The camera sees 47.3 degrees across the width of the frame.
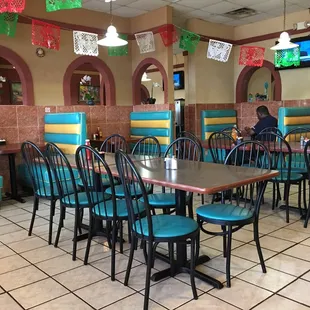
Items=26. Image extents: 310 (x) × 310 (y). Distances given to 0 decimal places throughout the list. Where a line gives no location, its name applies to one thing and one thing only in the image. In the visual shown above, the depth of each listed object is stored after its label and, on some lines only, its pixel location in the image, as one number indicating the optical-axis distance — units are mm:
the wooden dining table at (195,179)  2428
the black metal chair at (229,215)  2660
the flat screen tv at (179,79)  10562
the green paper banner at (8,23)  5469
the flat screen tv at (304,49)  7172
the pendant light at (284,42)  5703
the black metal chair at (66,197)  3261
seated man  6102
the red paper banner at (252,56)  7369
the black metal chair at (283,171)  4141
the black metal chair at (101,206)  2836
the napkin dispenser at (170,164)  3078
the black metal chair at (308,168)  3798
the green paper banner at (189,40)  7129
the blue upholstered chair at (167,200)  3258
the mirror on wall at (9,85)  11578
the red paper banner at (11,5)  3898
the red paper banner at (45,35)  5570
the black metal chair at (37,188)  3615
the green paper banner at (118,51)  6969
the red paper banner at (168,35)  6770
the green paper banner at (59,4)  4000
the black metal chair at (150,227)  2363
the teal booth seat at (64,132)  5516
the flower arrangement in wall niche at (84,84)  12539
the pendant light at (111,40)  4906
